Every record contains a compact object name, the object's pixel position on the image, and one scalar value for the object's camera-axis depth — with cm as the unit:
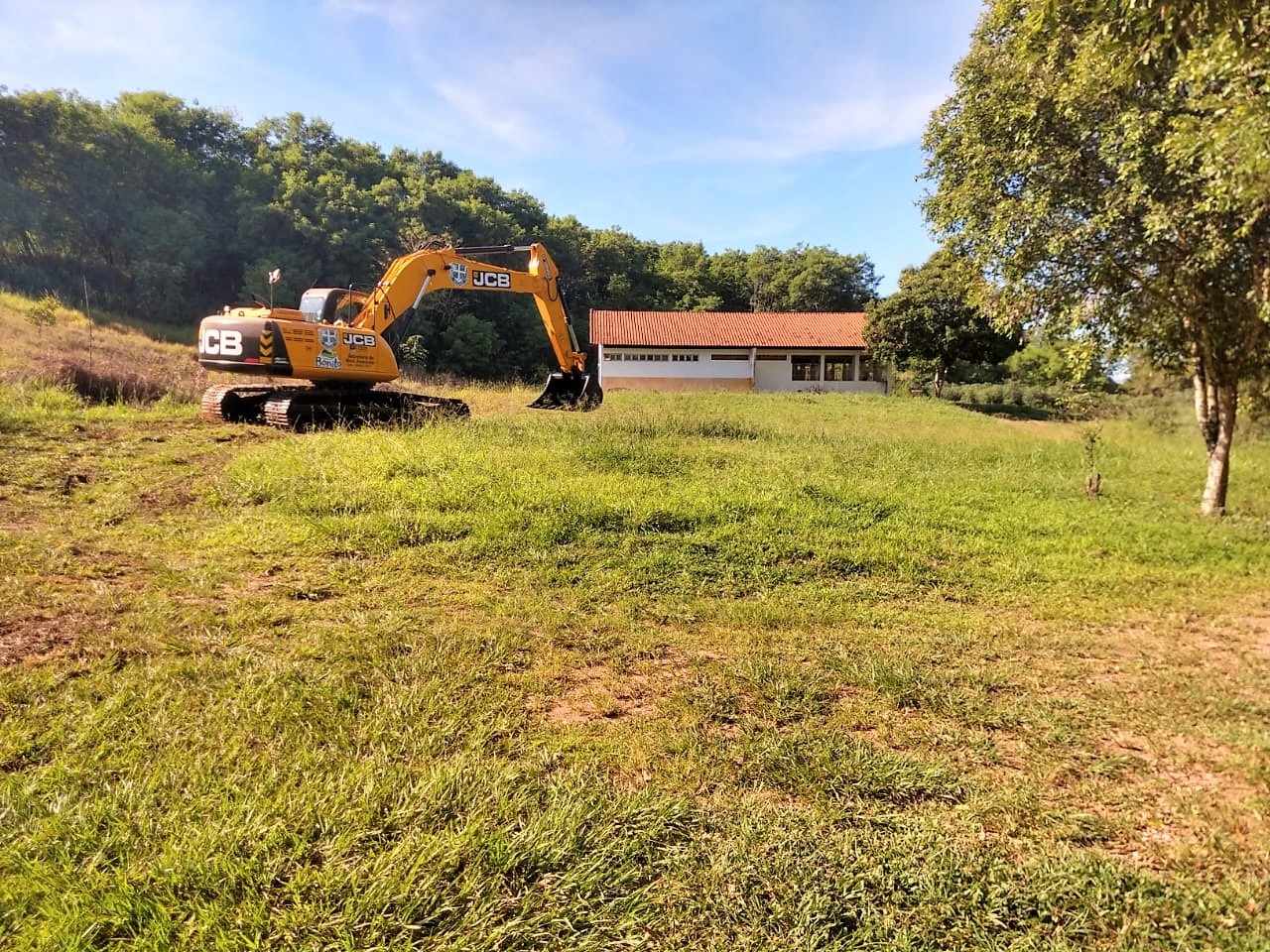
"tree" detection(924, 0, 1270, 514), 709
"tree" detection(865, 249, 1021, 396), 2808
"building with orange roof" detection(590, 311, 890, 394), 3303
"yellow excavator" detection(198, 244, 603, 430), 1012
